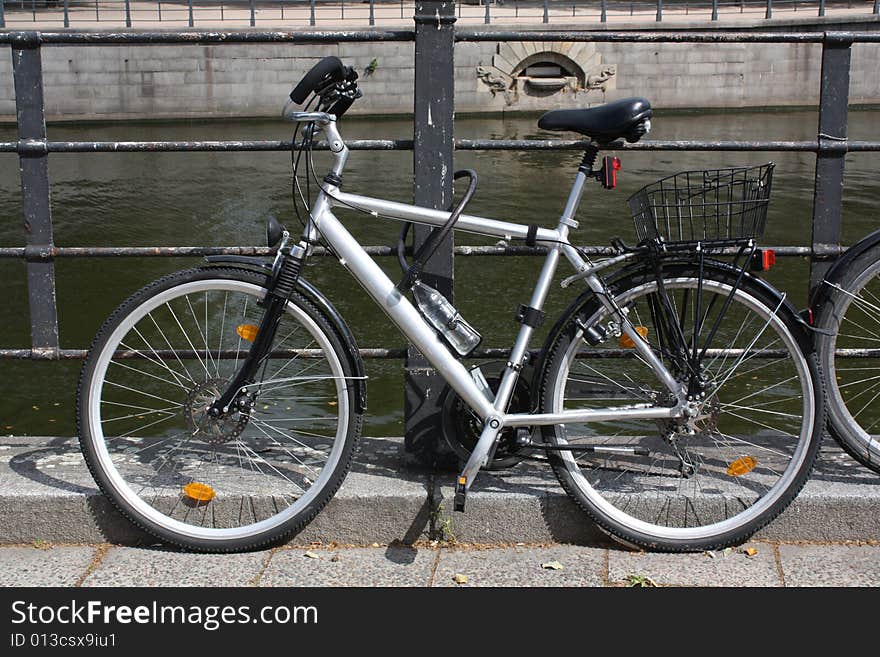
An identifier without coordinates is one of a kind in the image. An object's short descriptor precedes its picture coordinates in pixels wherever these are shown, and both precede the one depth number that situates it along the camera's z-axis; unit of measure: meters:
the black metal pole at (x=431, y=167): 3.78
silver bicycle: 3.57
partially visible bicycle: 3.84
